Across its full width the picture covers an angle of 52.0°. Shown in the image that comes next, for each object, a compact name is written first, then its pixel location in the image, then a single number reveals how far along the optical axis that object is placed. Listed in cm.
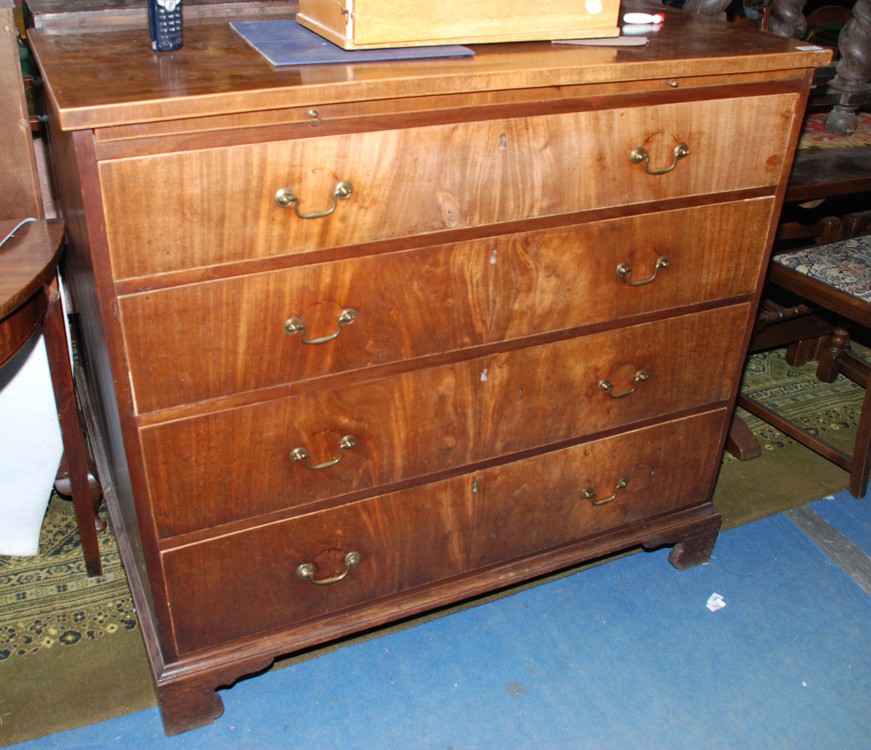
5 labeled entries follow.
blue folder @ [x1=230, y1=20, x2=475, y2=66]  133
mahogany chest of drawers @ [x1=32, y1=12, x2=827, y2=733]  123
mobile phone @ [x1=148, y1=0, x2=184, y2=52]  134
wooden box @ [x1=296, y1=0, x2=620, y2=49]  135
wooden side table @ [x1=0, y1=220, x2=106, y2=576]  139
